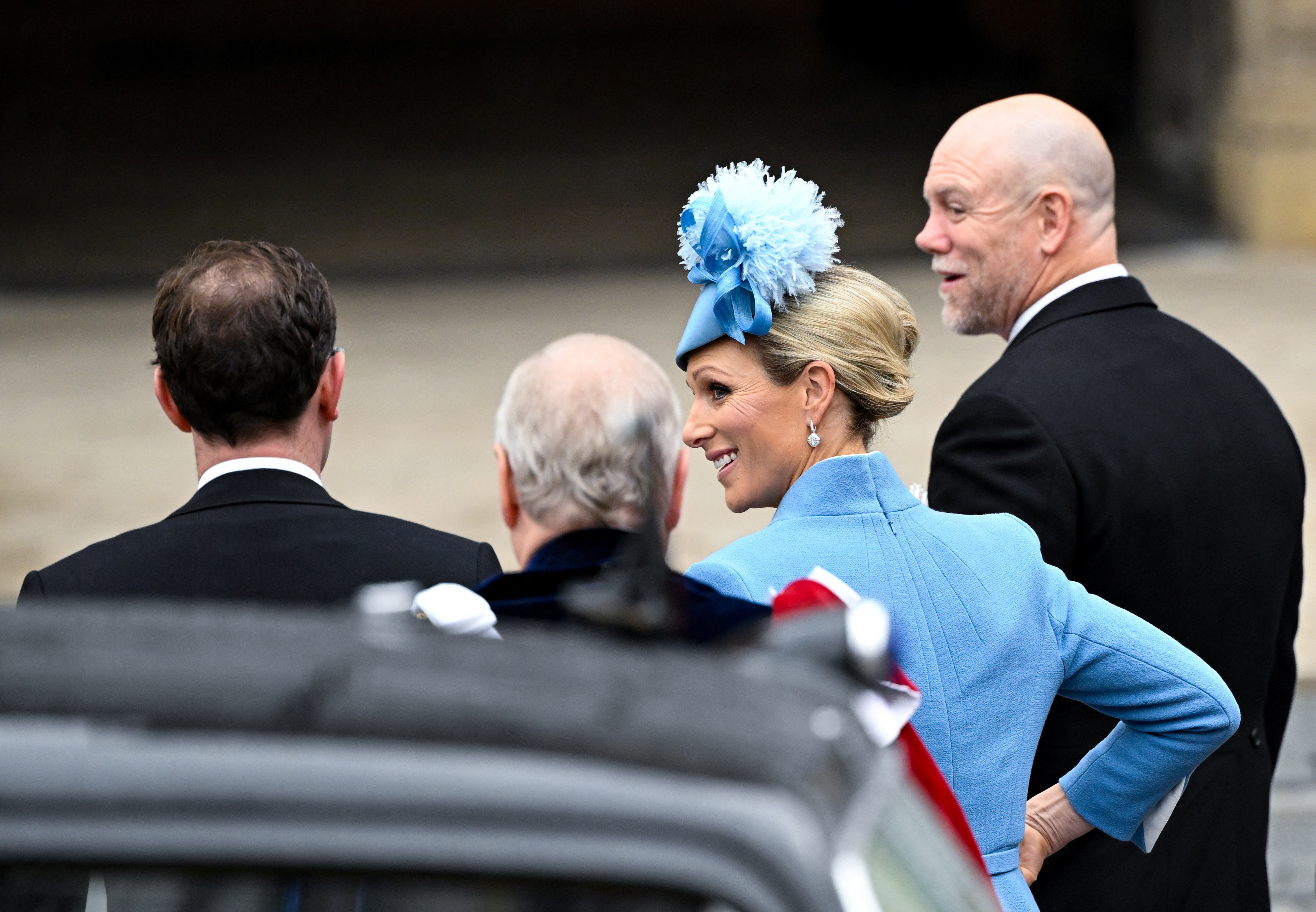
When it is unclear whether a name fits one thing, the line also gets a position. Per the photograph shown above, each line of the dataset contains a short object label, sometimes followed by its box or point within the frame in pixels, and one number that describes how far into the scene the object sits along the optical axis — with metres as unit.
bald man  17.80
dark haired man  17.56
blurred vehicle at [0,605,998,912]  12.80
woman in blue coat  17.43
